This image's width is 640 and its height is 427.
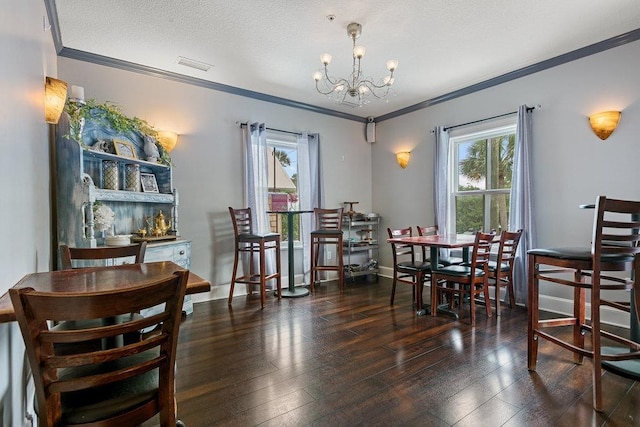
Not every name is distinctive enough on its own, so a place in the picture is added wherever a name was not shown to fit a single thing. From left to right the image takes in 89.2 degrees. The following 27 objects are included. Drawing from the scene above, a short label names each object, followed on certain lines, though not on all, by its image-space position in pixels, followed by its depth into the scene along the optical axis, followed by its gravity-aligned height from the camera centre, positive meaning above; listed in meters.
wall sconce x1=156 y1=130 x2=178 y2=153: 3.58 +0.83
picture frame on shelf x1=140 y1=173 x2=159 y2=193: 3.36 +0.32
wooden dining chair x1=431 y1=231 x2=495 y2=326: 3.00 -0.65
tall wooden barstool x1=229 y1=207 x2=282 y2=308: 3.66 -0.45
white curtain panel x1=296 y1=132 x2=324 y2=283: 4.73 +0.42
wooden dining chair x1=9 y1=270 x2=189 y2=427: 0.86 -0.43
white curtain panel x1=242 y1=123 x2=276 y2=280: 4.20 +0.42
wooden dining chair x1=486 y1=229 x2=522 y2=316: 3.17 -0.63
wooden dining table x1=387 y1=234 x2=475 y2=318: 3.04 -0.34
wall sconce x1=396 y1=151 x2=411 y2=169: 4.92 +0.78
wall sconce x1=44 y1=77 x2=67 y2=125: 2.15 +0.78
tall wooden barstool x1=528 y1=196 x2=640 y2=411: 1.74 -0.48
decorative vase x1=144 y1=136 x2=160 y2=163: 3.35 +0.66
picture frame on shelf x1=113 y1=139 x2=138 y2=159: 3.09 +0.63
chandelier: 2.81 +1.58
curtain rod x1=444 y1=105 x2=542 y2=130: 3.55 +1.08
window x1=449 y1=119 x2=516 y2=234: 3.94 +0.37
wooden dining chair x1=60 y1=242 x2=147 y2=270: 1.89 -0.24
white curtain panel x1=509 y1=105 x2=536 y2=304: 3.50 +0.08
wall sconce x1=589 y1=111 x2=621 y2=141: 2.98 +0.77
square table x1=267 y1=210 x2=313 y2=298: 4.11 -0.79
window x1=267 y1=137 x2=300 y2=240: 4.63 +0.44
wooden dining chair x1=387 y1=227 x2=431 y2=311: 3.45 -0.67
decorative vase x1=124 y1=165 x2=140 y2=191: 3.20 +0.35
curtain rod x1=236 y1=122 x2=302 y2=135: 4.22 +1.13
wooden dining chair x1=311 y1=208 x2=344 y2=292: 4.37 -0.32
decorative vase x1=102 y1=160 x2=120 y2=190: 3.02 +0.36
